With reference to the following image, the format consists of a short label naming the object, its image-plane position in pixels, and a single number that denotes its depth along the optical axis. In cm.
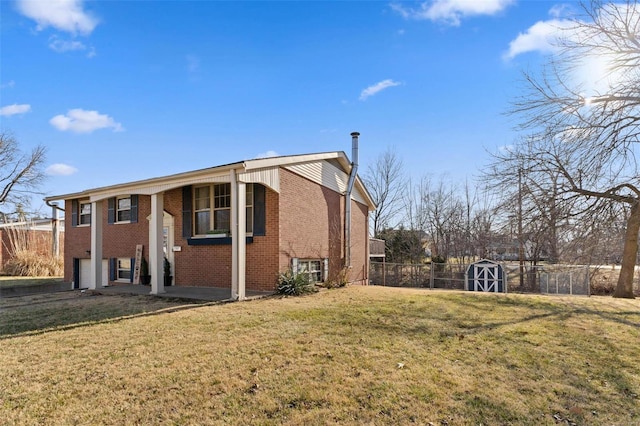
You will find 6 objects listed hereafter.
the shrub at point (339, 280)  1275
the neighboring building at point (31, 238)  2044
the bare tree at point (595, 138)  1012
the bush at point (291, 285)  1042
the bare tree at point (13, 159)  2847
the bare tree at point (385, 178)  3450
